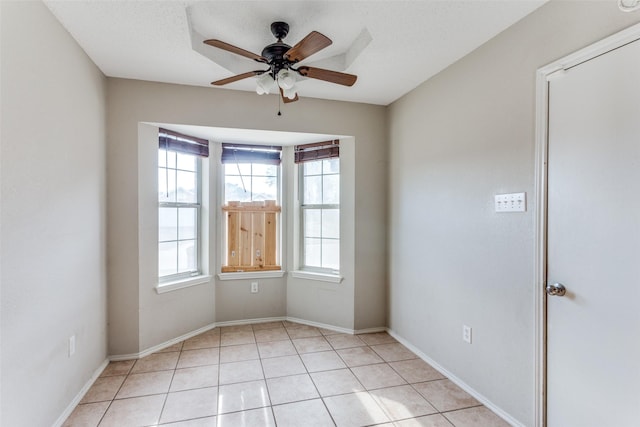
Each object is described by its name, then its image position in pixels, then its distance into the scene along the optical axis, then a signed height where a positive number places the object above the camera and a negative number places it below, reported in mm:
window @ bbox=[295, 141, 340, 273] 3594 +50
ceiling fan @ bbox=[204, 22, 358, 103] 1868 +880
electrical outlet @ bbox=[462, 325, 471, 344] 2311 -901
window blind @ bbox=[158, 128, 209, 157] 3037 +659
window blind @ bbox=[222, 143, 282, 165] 3602 +638
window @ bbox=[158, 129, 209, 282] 3111 +50
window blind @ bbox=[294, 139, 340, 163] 3492 +656
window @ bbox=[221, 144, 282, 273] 3646 +37
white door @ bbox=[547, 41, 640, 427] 1397 -157
